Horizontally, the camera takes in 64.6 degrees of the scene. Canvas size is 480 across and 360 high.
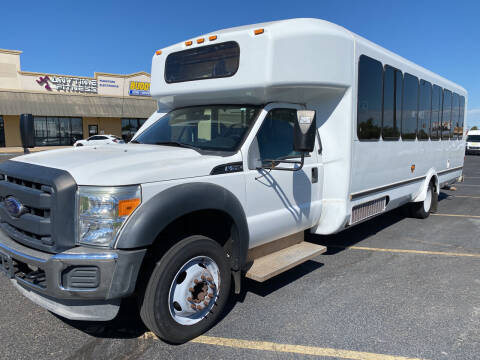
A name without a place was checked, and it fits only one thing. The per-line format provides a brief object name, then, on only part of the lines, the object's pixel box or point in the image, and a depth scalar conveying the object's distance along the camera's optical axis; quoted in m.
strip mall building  29.34
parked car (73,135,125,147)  28.38
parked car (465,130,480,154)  32.88
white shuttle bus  2.73
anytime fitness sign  30.95
